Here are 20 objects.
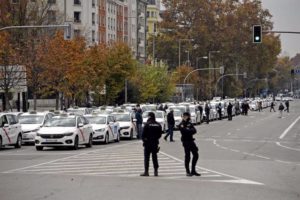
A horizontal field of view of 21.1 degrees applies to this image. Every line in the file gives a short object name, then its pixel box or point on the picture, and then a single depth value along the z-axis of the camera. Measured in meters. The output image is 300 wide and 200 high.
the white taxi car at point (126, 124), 43.08
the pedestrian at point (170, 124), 40.22
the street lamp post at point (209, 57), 115.51
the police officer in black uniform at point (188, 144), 20.25
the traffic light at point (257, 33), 41.94
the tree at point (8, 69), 52.53
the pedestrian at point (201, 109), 68.44
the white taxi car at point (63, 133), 32.53
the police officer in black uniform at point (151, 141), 20.28
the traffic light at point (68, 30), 40.10
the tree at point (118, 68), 73.69
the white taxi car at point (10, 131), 33.06
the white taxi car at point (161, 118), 49.88
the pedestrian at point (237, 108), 96.12
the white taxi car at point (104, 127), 38.00
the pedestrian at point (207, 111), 68.69
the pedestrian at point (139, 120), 42.84
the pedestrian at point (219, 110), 78.95
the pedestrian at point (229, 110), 74.20
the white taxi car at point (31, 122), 37.47
